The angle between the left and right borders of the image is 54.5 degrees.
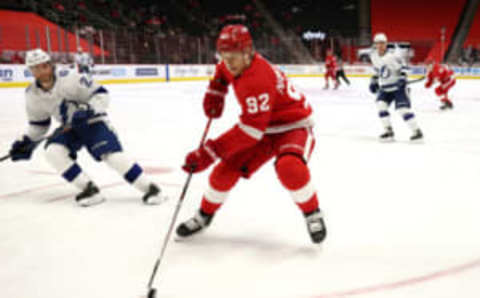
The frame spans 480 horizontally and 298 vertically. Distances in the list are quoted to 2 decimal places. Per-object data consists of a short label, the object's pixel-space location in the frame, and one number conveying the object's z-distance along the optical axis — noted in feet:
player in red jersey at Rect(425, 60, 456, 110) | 28.14
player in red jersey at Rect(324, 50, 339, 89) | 46.24
